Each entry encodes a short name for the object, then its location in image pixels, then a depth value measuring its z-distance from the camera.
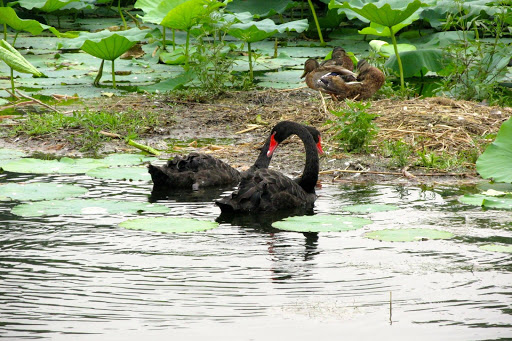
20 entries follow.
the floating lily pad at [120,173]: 15.37
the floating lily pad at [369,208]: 13.10
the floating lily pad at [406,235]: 11.40
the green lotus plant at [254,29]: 24.17
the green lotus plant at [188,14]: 23.64
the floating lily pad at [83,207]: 12.80
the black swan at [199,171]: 14.79
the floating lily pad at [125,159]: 16.62
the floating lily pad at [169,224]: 11.85
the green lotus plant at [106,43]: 23.80
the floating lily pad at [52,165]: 15.75
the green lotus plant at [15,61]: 18.64
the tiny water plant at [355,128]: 17.09
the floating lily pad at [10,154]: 17.30
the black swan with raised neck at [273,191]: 13.05
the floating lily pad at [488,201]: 13.17
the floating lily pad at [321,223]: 11.89
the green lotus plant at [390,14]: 21.22
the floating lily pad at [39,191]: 13.76
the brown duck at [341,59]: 23.42
